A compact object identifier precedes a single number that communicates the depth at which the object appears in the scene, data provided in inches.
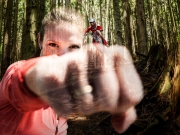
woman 10.1
